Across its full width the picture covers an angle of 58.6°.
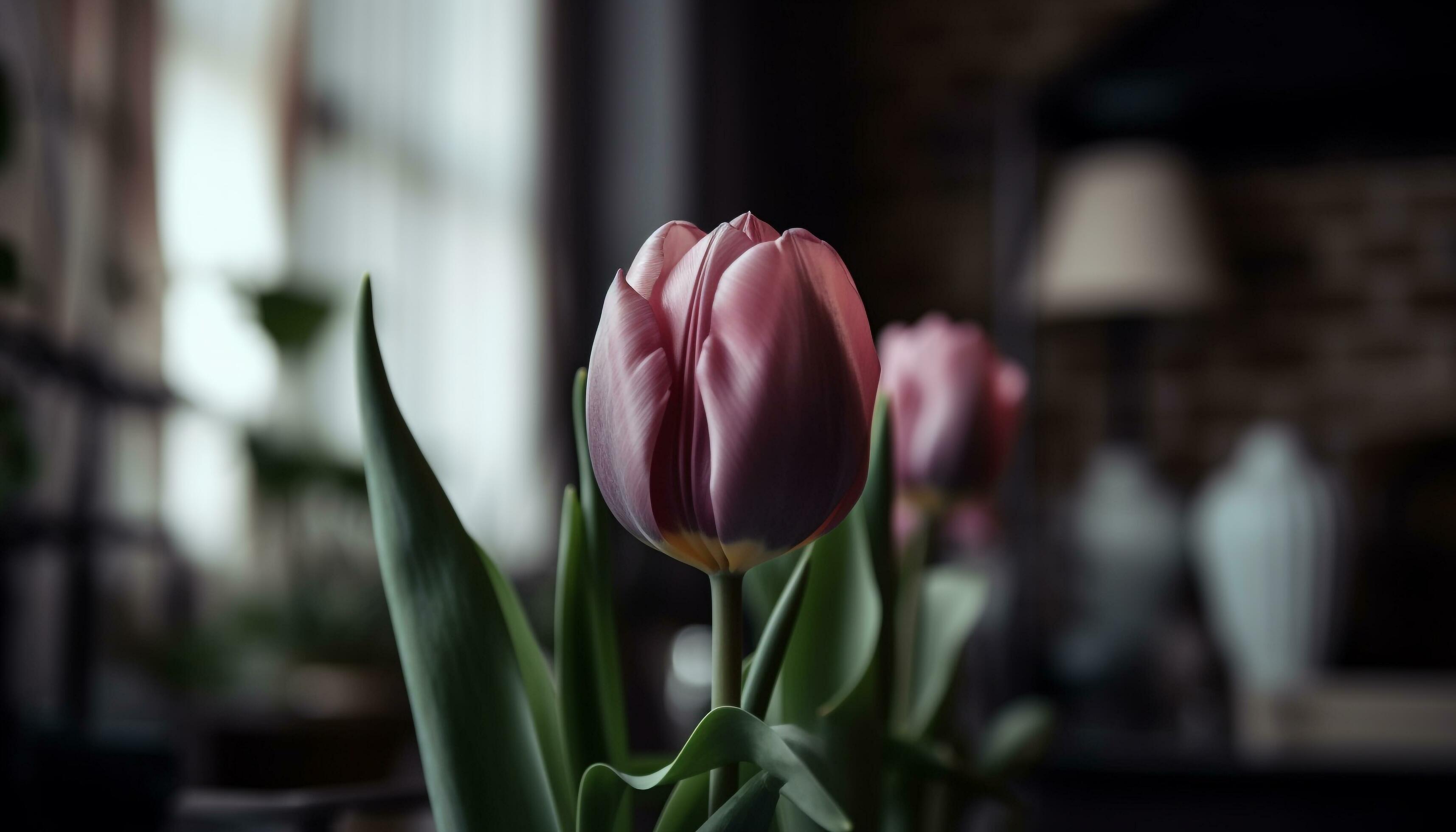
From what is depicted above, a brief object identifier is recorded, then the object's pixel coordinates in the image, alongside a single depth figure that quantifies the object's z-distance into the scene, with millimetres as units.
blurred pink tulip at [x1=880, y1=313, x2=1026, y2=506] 466
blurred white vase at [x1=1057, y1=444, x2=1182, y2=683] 1736
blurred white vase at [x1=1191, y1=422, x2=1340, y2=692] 1421
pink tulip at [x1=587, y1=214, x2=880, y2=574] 250
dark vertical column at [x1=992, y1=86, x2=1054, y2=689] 1730
